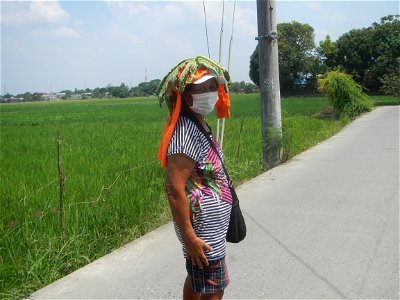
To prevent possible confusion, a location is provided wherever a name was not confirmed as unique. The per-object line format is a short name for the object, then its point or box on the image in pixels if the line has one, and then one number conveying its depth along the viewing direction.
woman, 1.77
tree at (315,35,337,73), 38.53
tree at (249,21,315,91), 45.28
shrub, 16.38
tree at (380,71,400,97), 24.59
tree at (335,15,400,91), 31.03
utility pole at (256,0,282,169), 6.39
